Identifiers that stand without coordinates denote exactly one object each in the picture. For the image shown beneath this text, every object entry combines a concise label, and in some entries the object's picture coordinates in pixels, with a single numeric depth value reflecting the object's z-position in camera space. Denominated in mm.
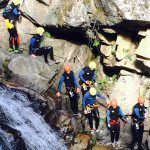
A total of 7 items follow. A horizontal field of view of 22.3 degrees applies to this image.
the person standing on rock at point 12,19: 17422
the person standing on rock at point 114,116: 16109
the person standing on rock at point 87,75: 16750
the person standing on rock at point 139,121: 16109
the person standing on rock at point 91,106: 16062
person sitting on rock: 17203
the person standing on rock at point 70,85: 16312
